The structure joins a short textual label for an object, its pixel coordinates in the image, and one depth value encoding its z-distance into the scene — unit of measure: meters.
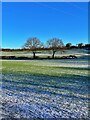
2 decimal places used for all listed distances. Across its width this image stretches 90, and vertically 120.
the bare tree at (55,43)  42.18
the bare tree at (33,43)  42.15
